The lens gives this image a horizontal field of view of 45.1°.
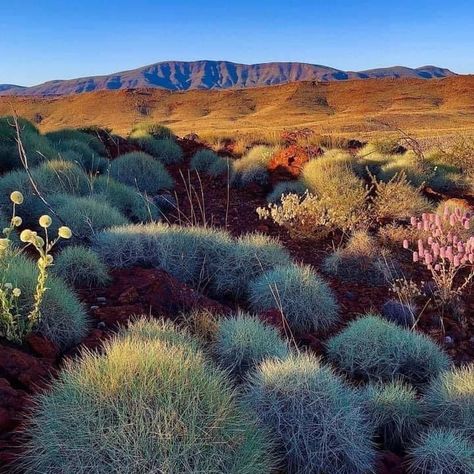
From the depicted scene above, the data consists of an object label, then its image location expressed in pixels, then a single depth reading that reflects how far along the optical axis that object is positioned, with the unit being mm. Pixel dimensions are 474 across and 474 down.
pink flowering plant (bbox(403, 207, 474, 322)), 4746
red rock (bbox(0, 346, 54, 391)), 2869
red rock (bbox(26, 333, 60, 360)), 3215
